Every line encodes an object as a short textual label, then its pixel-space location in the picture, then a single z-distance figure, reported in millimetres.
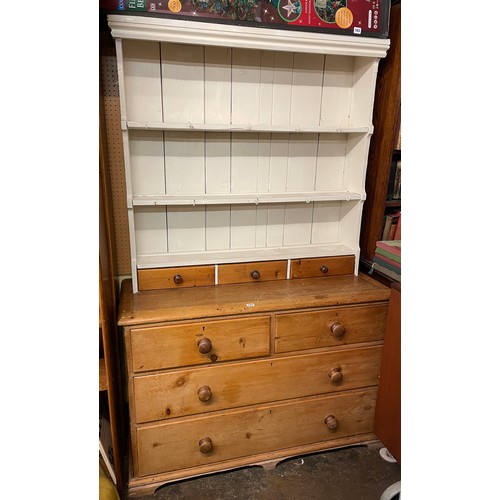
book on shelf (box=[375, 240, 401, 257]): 1683
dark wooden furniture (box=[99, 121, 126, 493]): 1335
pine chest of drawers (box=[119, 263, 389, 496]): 1440
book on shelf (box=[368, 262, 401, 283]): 1672
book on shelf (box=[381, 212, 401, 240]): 1846
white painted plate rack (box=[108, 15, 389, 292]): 1513
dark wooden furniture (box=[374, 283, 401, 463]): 1606
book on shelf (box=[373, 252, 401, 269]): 1670
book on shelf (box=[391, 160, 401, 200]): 1783
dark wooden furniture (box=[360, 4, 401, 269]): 1596
